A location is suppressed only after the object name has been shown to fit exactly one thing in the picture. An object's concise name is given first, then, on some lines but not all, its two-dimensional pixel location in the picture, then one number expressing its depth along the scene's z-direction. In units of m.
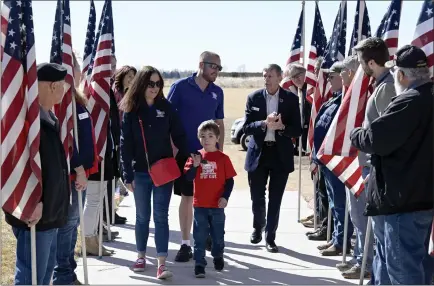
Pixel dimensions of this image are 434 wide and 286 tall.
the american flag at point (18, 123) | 4.39
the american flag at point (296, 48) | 10.80
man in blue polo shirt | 7.23
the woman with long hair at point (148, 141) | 6.43
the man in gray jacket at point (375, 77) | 5.19
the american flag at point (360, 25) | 7.14
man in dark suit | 7.71
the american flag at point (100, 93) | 7.14
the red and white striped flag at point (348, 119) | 5.88
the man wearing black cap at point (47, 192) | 4.47
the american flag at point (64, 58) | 5.52
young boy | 6.53
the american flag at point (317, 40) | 10.06
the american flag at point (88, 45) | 7.48
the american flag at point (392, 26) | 6.12
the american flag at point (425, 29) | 4.72
